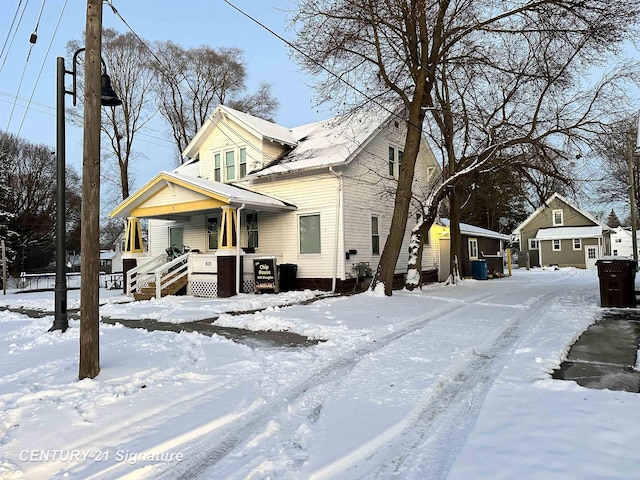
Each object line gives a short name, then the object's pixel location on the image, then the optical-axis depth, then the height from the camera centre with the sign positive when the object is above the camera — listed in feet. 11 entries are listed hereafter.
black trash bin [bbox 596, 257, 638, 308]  33.47 -2.04
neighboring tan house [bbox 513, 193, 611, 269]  118.32 +5.44
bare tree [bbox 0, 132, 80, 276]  122.31 +20.90
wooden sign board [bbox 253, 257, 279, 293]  47.98 -1.46
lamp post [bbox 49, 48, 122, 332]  28.35 +3.91
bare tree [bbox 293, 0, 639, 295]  39.63 +20.32
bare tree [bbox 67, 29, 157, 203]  93.50 +40.25
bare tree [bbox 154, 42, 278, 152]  106.93 +45.78
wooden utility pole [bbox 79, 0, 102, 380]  16.74 +2.37
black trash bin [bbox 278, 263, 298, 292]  50.72 -1.69
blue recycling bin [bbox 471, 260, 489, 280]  79.20 -2.17
